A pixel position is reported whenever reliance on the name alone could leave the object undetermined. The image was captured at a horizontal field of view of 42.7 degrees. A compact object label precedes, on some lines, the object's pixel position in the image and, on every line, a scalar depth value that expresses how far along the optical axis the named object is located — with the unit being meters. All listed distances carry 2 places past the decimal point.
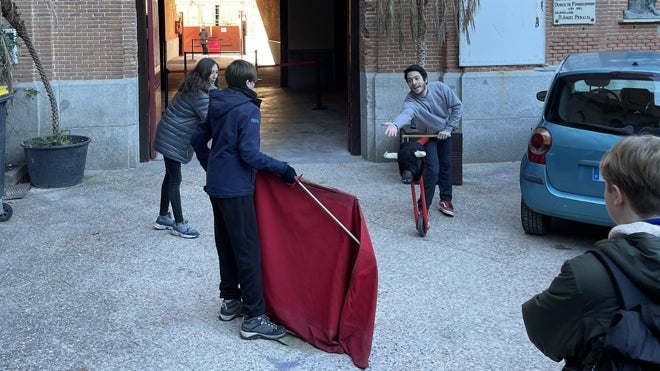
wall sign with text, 11.27
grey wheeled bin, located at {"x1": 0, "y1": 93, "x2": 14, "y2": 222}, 8.20
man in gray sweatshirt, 7.68
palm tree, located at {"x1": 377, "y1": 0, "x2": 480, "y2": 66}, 10.37
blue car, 6.83
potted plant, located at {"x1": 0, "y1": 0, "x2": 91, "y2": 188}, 9.59
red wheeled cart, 7.55
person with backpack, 2.12
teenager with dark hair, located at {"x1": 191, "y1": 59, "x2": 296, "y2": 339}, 4.92
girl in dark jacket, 6.70
